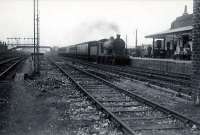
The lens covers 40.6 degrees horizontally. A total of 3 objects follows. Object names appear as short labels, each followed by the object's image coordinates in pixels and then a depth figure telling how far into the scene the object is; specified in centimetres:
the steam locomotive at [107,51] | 3088
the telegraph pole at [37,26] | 2119
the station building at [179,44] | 2478
